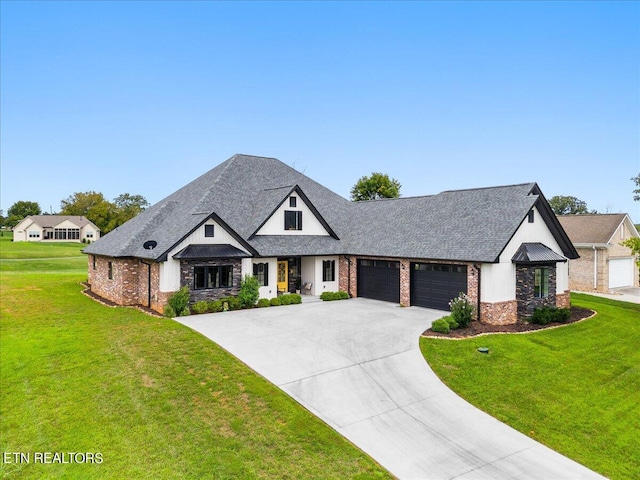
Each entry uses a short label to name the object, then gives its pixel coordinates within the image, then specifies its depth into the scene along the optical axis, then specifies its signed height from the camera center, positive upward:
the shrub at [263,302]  22.35 -3.85
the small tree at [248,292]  21.67 -3.13
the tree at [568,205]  92.94 +7.10
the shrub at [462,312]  17.86 -3.58
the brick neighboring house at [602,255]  32.50 -1.77
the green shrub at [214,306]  20.58 -3.71
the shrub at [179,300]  19.41 -3.22
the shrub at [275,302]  22.72 -3.88
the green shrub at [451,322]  17.55 -3.95
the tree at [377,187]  49.94 +6.31
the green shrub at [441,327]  16.89 -4.00
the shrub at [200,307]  20.03 -3.68
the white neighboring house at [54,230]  89.00 +1.58
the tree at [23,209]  127.38 +9.22
